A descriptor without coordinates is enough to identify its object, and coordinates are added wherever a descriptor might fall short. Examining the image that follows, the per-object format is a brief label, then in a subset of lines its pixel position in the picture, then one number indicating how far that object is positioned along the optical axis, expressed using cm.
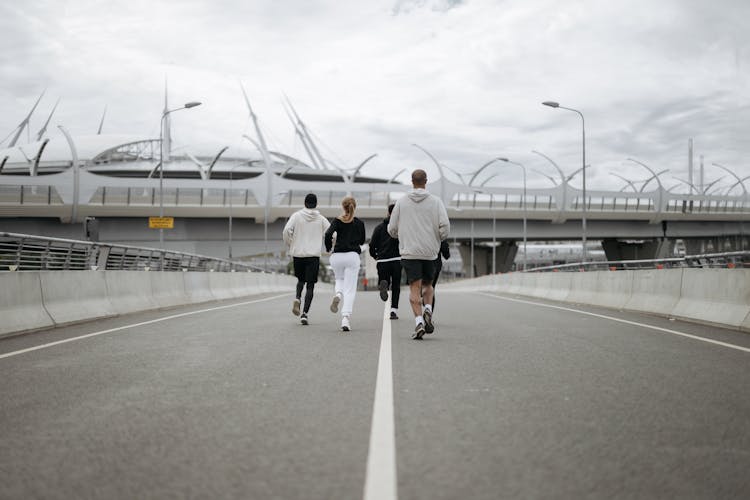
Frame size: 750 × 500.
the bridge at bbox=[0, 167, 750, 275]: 5928
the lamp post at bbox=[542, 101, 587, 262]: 3588
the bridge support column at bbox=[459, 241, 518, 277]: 8869
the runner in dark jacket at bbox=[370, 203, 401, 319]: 1180
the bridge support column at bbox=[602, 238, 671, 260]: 8638
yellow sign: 4122
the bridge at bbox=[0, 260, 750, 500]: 336
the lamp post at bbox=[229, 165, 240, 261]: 5919
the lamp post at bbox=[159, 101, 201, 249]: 3718
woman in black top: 1096
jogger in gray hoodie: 935
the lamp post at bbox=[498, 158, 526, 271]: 6188
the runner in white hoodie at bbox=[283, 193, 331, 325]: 1154
